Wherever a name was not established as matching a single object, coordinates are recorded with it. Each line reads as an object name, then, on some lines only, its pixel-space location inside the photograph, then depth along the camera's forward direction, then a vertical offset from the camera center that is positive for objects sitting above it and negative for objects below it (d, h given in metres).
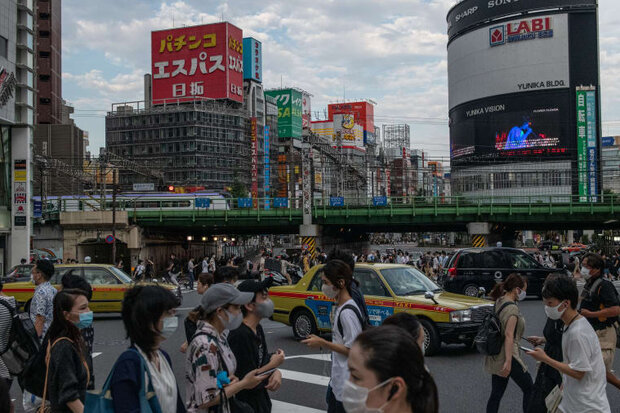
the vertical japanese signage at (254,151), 99.12 +9.98
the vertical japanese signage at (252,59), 109.81 +27.55
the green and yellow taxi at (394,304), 11.45 -1.80
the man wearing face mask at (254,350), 4.70 -1.05
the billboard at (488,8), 82.38 +27.70
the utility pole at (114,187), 40.04 +1.77
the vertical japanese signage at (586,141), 78.56 +8.49
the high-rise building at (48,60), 83.56 +21.19
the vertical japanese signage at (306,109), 145.88 +24.40
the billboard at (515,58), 82.75 +20.85
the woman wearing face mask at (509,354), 6.63 -1.56
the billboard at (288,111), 121.75 +19.97
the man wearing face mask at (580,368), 4.71 -1.21
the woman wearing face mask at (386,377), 2.43 -0.65
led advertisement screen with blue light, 80.06 +10.82
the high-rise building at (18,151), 34.72 +3.70
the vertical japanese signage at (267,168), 108.00 +7.90
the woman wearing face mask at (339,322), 5.19 -0.94
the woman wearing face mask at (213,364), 4.08 -1.01
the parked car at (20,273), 22.03 -2.11
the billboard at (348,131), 156.75 +20.70
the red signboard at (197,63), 97.06 +24.07
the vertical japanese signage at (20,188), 35.22 +1.62
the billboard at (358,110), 172.00 +28.23
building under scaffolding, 96.38 +11.30
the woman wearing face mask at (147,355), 3.40 -0.80
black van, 21.12 -2.03
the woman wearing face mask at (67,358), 4.36 -1.03
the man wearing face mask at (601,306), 7.04 -1.13
